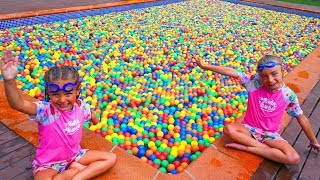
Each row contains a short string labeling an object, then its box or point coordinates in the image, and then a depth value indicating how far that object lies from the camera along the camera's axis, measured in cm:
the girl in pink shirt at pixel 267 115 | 262
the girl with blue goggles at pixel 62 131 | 205
